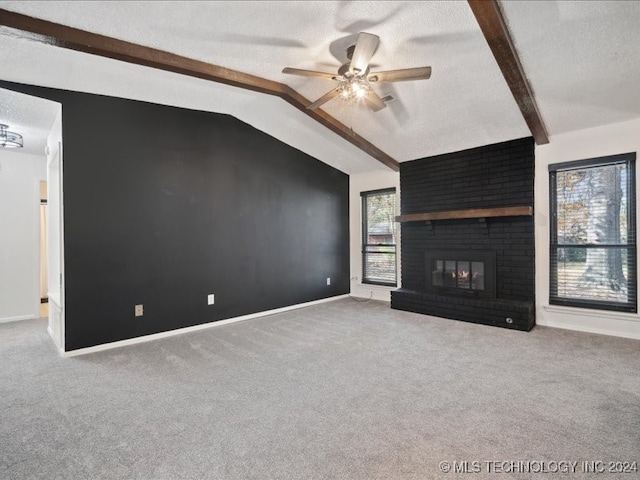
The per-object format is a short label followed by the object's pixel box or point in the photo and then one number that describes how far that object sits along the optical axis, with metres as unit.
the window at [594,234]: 3.61
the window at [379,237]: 5.73
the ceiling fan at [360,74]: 2.43
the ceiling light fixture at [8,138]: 3.67
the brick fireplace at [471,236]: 4.13
